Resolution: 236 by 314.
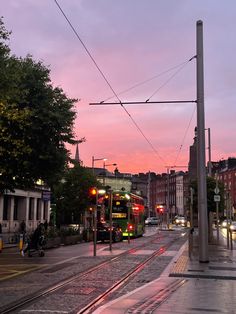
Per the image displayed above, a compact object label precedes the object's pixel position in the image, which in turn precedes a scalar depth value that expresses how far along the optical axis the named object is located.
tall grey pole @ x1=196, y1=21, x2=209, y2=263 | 20.19
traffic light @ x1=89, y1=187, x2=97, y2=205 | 25.77
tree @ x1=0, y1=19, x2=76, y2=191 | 24.70
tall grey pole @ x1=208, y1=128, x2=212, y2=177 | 39.19
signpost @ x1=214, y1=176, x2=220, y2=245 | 29.60
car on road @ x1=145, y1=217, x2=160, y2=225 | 103.45
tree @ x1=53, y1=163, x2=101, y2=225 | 60.25
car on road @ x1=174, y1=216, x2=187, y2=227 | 99.88
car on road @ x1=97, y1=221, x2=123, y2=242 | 37.25
